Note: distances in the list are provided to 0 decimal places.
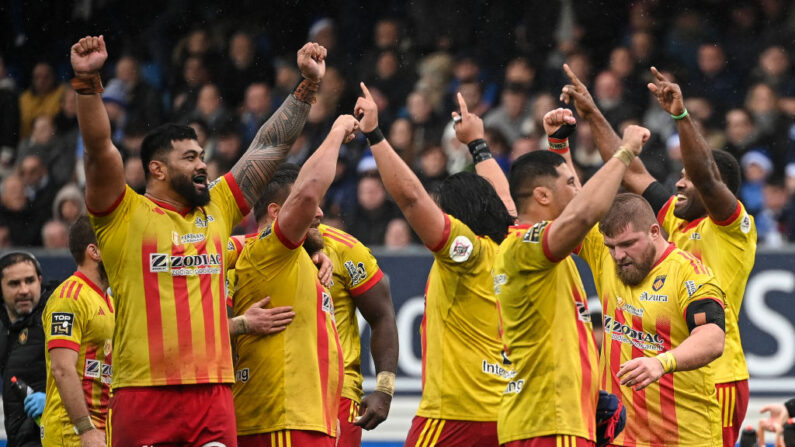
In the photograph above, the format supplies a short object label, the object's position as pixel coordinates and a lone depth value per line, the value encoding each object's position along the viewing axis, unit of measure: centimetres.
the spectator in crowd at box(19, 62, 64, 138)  3150
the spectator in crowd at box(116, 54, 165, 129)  3108
